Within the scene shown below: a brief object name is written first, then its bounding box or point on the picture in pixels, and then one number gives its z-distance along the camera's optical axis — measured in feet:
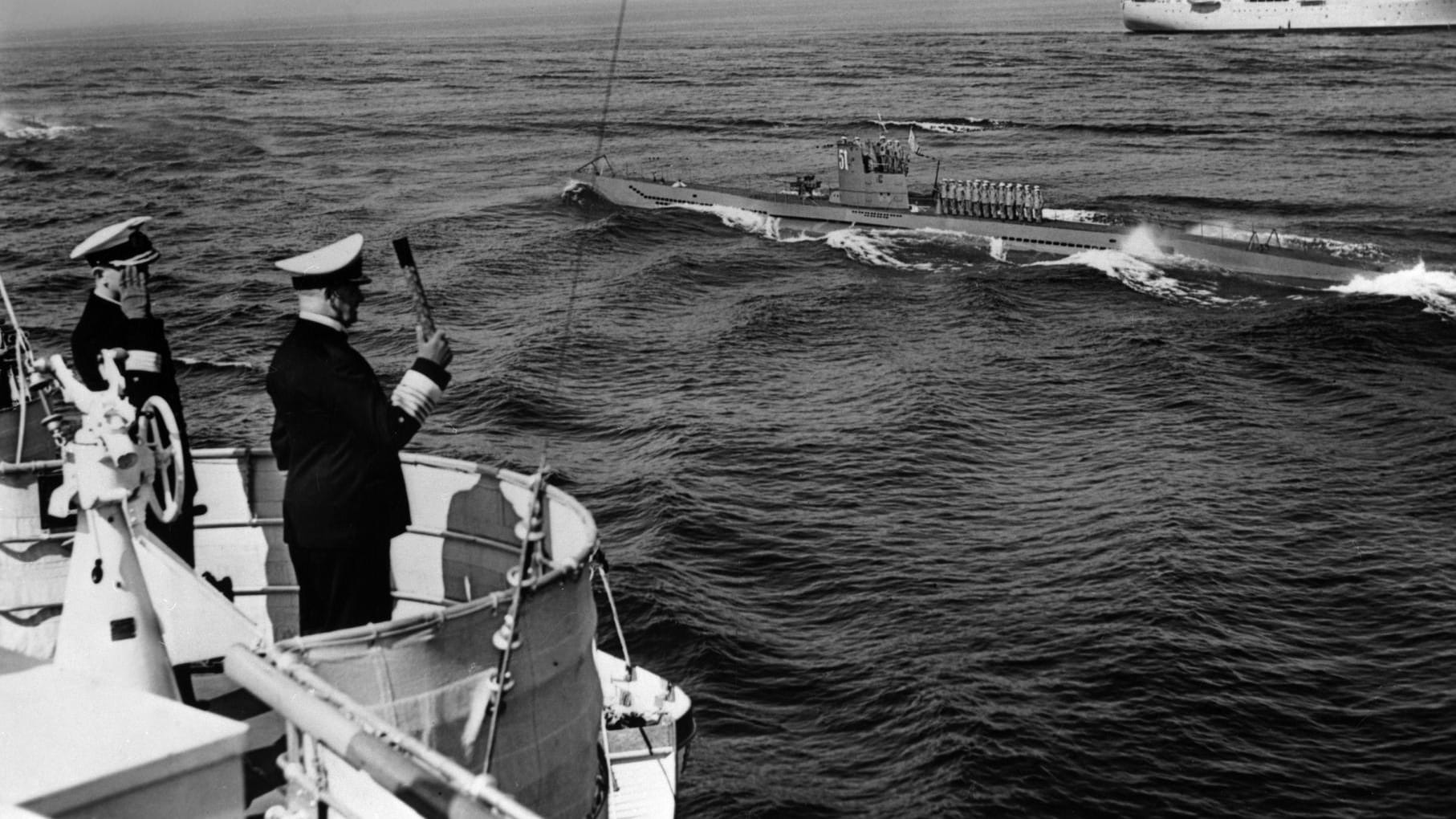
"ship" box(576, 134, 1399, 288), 130.82
